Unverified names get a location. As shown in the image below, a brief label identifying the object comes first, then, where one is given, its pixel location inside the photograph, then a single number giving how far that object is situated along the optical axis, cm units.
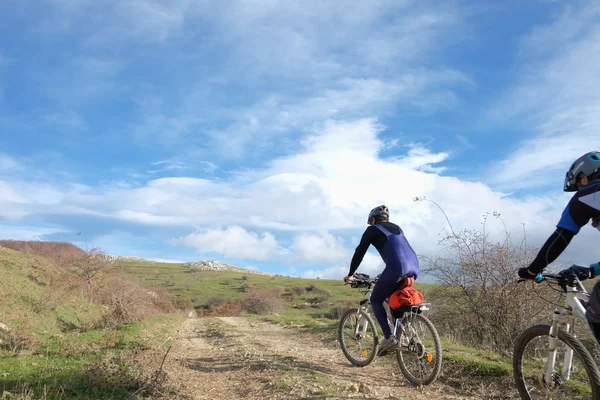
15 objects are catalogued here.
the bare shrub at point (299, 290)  6520
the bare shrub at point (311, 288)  6749
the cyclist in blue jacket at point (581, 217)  367
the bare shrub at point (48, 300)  1715
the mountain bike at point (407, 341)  563
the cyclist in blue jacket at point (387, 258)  630
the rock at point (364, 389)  538
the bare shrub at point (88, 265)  2732
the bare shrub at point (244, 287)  6560
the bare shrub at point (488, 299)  1030
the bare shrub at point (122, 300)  1748
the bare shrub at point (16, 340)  1120
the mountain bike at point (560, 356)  392
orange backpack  616
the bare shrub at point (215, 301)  5240
